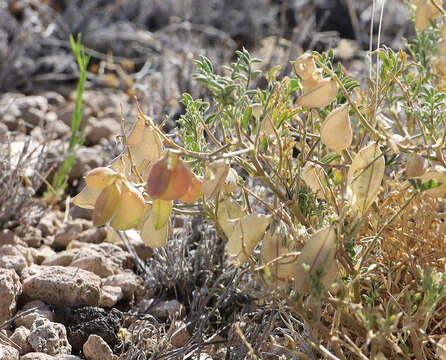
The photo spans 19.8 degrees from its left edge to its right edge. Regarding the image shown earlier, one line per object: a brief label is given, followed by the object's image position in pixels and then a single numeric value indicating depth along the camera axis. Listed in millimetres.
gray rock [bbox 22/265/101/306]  627
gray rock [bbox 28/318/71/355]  583
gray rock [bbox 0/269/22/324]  613
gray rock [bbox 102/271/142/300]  657
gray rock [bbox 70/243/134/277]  671
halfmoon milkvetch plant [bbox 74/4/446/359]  479
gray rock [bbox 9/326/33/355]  590
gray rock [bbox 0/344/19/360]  564
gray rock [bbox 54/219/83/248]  754
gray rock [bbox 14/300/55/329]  609
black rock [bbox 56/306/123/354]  602
